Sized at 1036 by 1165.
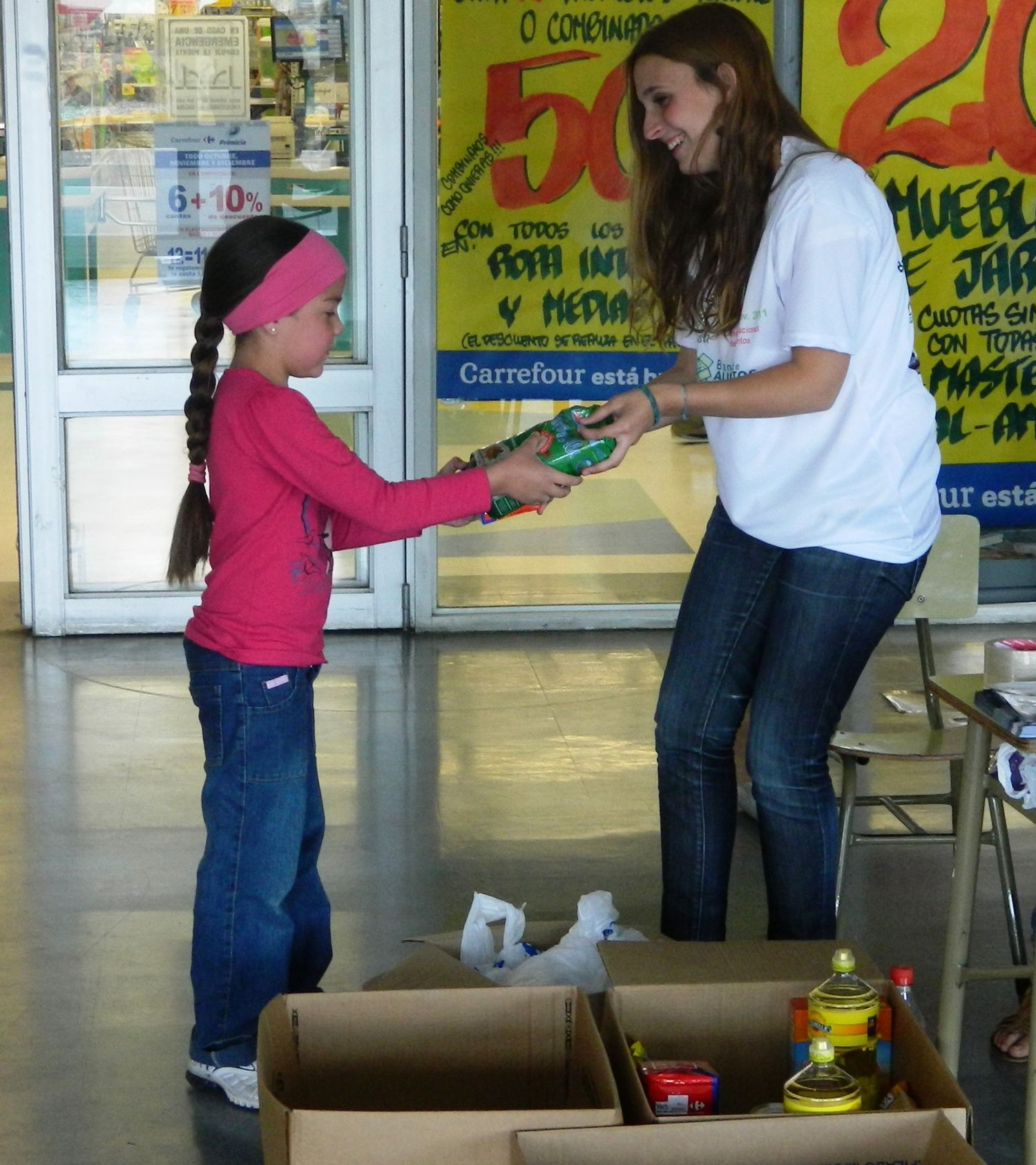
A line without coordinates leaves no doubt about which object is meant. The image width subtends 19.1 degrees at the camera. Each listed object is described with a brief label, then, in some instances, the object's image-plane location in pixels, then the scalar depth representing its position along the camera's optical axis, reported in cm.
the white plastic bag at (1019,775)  426
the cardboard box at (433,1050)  360
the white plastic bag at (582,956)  448
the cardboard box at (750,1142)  307
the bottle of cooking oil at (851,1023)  342
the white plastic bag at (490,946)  475
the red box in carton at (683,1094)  333
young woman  452
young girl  463
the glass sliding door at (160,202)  1014
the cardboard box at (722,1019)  373
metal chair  595
